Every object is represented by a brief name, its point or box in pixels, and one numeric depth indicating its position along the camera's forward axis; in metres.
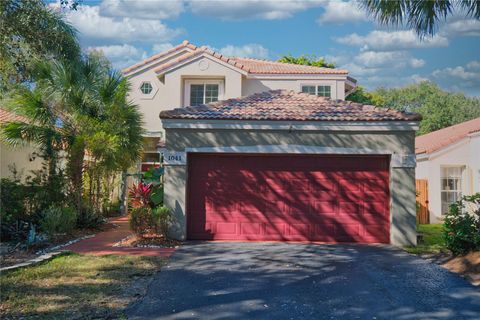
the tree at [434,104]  43.44
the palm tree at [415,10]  7.88
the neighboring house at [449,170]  18.59
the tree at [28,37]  9.73
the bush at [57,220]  11.52
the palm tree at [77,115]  13.02
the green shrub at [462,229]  9.48
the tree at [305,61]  29.80
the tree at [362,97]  33.55
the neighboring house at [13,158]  14.27
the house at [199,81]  20.58
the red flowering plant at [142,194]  14.37
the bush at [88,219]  13.92
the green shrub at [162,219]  11.53
